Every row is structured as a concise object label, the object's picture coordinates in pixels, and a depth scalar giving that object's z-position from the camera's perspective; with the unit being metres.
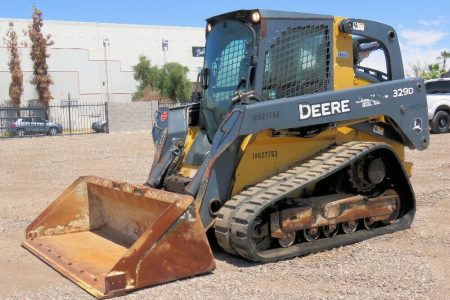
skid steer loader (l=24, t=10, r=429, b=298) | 5.11
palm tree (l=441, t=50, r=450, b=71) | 61.89
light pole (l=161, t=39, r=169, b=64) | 54.98
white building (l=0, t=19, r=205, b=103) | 46.09
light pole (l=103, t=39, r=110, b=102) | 50.58
